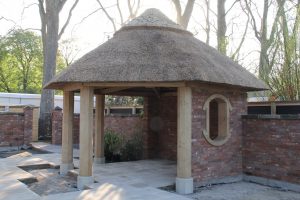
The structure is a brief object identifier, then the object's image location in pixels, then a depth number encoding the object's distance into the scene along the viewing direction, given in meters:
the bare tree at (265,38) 11.68
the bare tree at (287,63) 10.43
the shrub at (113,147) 12.07
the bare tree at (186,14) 18.43
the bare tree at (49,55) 18.56
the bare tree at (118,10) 22.36
